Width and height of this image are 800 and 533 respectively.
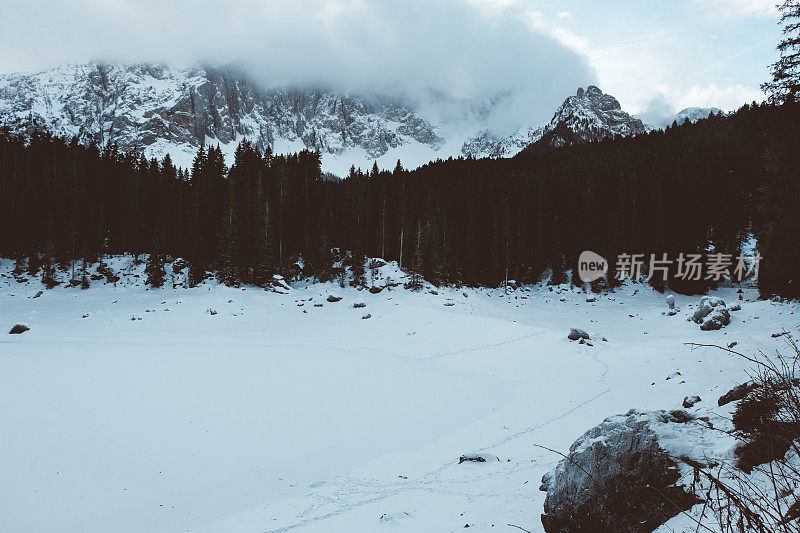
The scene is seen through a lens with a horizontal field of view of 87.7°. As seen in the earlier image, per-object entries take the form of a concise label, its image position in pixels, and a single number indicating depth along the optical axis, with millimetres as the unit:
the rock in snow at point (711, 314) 21781
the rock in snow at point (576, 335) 23250
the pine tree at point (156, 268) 41656
